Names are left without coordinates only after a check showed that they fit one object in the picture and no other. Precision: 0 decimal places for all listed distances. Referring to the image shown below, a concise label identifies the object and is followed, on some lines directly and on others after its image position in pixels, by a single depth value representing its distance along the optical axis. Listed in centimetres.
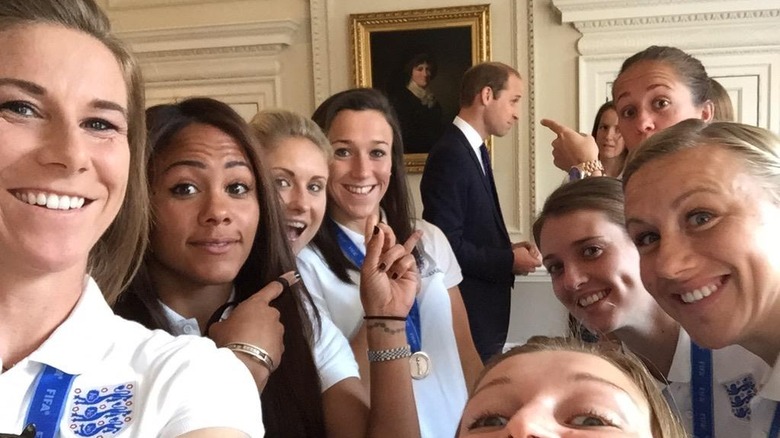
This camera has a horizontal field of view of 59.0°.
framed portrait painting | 452
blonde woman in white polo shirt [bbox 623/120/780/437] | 124
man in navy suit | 310
